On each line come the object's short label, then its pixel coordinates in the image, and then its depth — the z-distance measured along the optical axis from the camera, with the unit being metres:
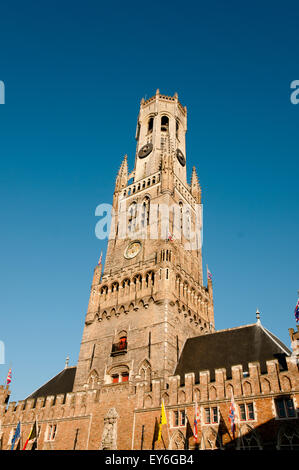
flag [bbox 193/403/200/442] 24.43
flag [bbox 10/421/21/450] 33.28
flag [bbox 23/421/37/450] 33.40
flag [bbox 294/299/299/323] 27.75
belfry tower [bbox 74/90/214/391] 33.50
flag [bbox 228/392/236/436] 23.09
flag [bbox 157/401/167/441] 25.89
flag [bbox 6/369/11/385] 41.64
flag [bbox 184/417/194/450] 25.24
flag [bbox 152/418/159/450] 26.72
